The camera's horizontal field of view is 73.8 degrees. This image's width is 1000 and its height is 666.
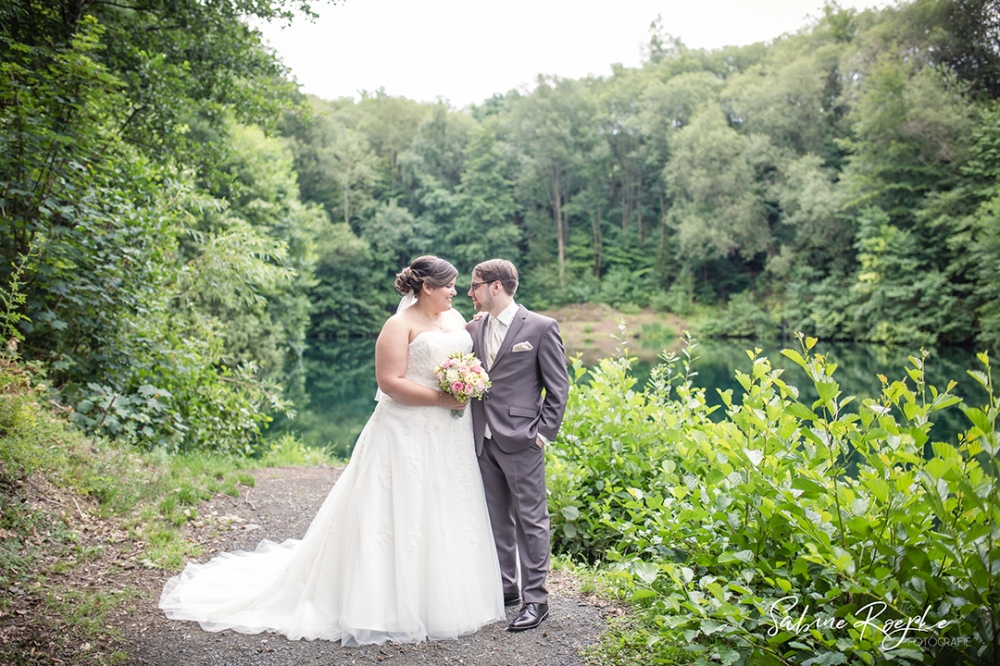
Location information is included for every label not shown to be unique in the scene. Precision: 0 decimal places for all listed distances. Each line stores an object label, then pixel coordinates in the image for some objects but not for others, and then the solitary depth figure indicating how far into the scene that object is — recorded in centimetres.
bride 370
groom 379
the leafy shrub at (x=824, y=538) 232
